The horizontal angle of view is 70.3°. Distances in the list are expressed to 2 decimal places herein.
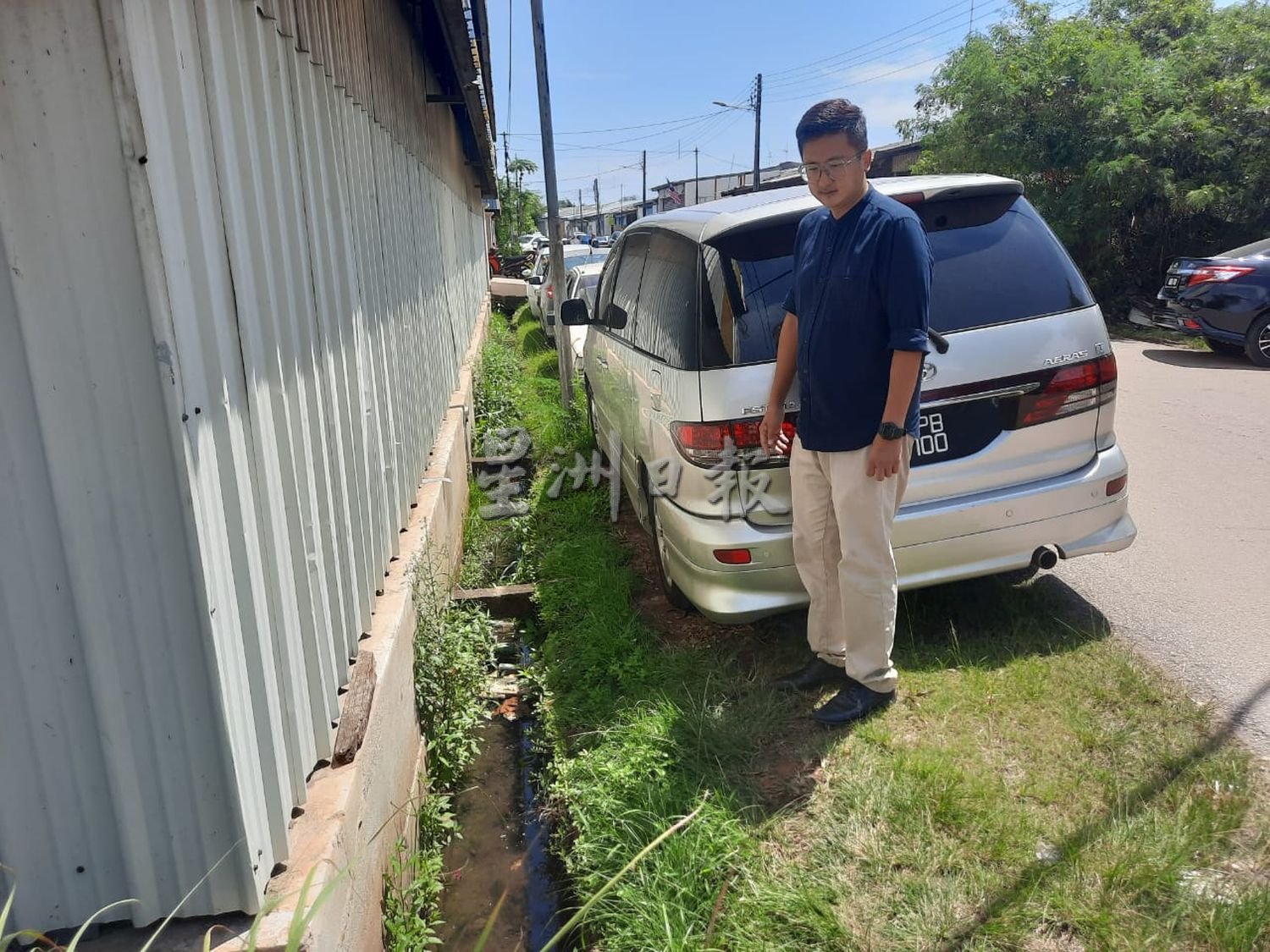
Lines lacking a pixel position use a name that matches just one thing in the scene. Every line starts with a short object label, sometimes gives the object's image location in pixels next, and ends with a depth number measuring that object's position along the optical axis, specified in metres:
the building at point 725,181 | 30.53
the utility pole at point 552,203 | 9.24
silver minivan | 3.40
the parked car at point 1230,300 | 9.86
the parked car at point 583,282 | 13.32
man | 2.88
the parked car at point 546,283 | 14.38
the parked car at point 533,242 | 43.96
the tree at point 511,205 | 38.00
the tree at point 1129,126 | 14.35
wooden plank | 2.38
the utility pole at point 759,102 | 39.03
